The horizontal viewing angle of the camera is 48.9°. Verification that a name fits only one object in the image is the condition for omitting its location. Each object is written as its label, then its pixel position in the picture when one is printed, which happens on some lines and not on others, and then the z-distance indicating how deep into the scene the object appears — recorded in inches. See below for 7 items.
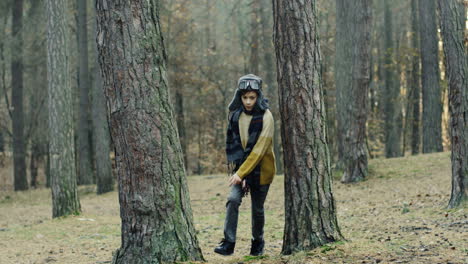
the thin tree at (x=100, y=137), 737.0
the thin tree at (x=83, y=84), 816.3
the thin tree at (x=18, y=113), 931.3
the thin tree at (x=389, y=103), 1092.5
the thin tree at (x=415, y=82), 1075.3
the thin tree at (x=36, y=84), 927.7
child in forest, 224.2
